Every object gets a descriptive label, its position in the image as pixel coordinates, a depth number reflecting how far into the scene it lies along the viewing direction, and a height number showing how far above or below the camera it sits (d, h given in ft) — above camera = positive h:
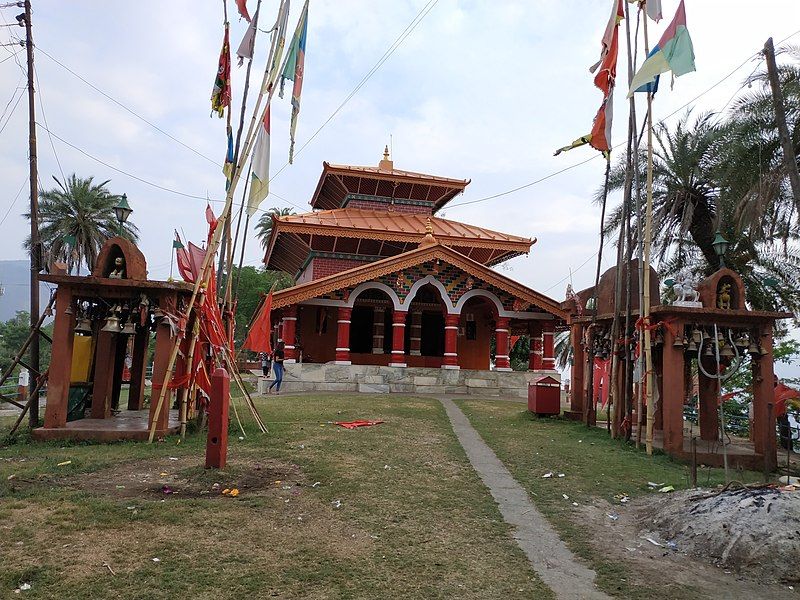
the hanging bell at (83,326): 32.65 +0.98
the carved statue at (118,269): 32.58 +4.24
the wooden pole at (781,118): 22.33 +10.11
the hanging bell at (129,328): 32.50 +0.97
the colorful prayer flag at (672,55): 29.01 +15.67
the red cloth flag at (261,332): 51.85 +1.62
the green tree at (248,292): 151.05 +14.95
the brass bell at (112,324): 30.83 +1.09
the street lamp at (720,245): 34.65 +7.35
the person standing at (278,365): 61.62 -1.44
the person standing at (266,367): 72.23 -1.99
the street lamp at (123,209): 34.24 +7.97
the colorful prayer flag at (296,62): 32.27 +16.12
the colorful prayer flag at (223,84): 34.63 +15.72
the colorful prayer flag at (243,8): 31.99 +18.72
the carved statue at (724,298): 34.45 +4.18
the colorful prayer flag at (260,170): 31.19 +9.67
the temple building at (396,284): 70.18 +9.02
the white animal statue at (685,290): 34.04 +4.55
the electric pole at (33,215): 33.64 +7.39
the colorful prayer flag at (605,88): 37.22 +17.82
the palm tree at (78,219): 102.27 +22.21
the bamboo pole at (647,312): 33.42 +3.08
